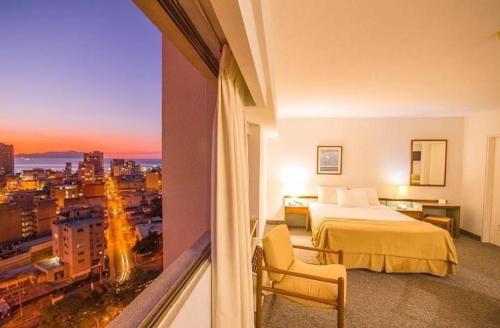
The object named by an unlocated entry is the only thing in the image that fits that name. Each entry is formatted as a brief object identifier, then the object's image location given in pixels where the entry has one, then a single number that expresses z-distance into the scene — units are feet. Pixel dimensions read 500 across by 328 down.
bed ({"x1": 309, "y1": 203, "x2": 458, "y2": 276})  10.21
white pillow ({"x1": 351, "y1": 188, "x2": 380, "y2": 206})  15.90
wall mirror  16.79
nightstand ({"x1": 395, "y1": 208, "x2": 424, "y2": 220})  15.44
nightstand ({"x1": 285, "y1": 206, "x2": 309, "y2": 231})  16.57
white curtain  3.98
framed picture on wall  17.60
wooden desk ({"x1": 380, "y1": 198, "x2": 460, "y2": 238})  15.60
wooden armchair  6.14
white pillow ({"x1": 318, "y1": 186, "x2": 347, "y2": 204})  16.42
